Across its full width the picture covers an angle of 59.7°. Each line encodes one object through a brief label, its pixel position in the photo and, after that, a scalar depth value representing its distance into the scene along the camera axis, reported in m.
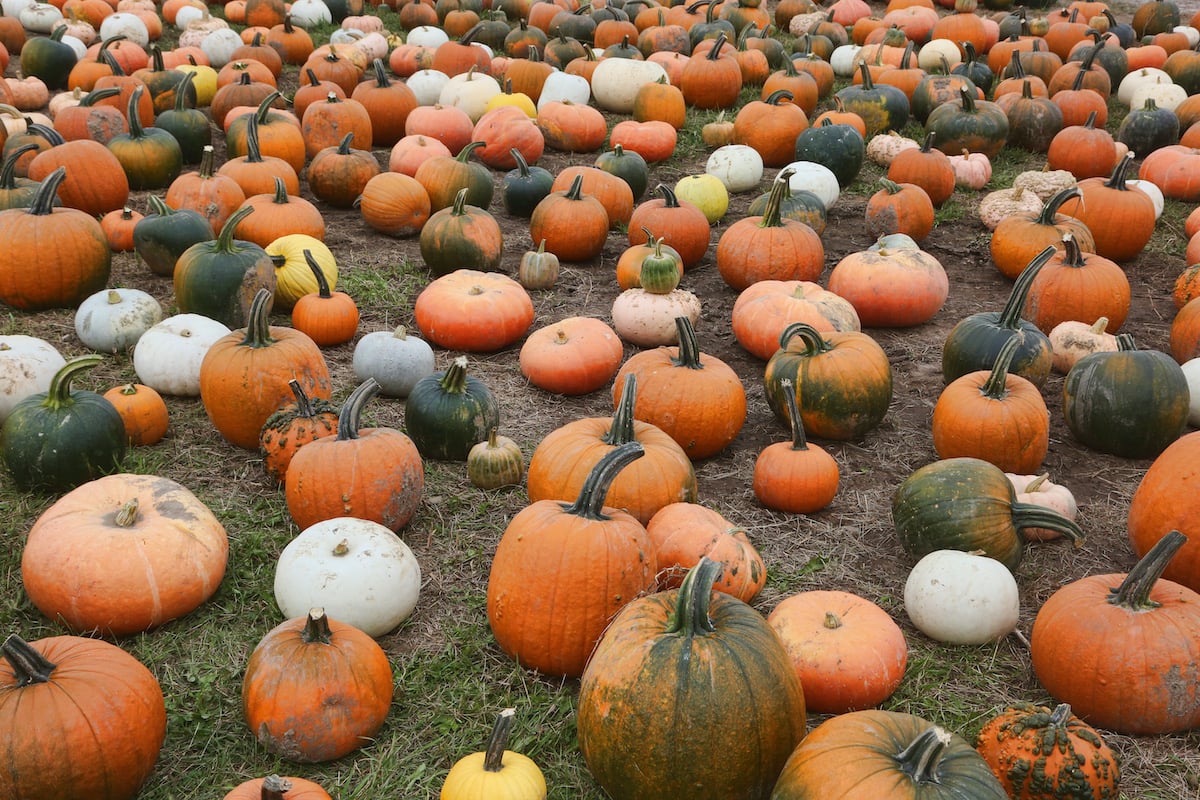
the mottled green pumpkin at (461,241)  7.38
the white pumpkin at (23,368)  5.33
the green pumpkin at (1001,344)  5.87
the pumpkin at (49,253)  6.43
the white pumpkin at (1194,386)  5.78
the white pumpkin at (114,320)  6.19
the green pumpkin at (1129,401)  5.43
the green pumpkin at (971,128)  9.80
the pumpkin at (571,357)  6.09
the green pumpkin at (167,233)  7.00
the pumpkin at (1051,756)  3.38
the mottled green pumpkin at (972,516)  4.53
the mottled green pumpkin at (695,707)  3.21
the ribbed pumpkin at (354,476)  4.64
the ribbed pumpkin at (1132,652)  3.74
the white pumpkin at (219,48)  11.84
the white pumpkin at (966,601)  4.22
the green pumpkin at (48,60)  10.80
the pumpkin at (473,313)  6.54
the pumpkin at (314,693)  3.54
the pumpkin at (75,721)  3.19
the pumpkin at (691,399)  5.38
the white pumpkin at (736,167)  9.27
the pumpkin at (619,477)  4.56
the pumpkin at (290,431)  5.06
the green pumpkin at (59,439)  4.83
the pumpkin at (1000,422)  5.19
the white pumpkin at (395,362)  5.96
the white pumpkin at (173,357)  5.81
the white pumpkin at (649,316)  6.65
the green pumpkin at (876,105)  10.41
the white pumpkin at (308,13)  13.45
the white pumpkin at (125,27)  12.02
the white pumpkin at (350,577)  4.10
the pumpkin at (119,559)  4.04
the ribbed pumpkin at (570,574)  3.85
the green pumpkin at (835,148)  9.21
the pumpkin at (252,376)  5.29
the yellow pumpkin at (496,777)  3.24
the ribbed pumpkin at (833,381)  5.60
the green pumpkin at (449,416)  5.36
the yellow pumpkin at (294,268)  6.75
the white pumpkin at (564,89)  10.97
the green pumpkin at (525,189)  8.59
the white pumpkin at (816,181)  8.69
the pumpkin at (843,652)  3.84
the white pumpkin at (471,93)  10.41
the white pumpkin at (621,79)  11.17
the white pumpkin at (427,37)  12.67
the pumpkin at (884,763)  2.93
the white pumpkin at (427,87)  10.89
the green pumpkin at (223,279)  6.26
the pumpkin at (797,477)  5.07
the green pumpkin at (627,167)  8.80
